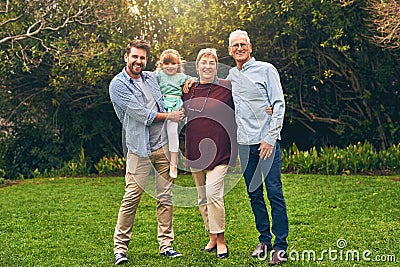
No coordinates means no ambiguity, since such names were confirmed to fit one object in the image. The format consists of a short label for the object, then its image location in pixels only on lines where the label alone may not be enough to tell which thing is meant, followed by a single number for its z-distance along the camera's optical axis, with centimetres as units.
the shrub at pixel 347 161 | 991
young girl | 485
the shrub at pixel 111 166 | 1139
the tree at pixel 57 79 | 1084
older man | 455
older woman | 480
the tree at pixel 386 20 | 909
